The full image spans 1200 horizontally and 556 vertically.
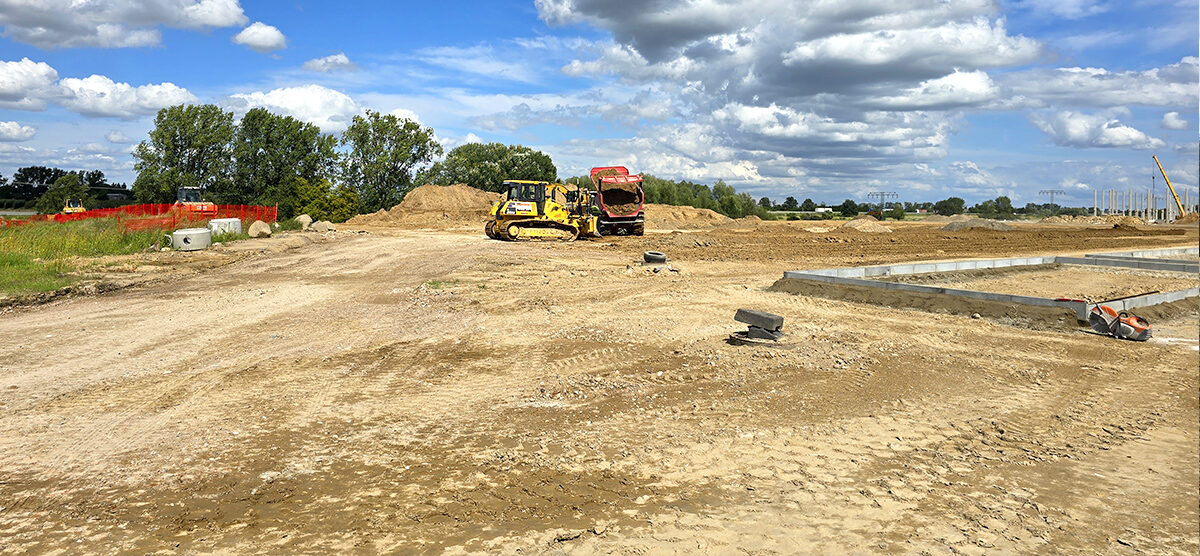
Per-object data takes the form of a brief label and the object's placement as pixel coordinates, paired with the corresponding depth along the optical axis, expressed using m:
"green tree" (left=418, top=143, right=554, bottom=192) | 70.69
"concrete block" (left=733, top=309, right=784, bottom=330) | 8.44
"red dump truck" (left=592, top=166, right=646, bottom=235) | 30.34
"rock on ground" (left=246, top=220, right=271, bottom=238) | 28.27
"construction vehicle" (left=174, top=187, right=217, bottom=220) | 31.00
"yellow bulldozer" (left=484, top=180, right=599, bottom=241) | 26.86
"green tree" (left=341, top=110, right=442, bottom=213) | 65.94
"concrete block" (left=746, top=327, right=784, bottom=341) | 8.61
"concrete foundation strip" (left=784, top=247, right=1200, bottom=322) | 10.35
